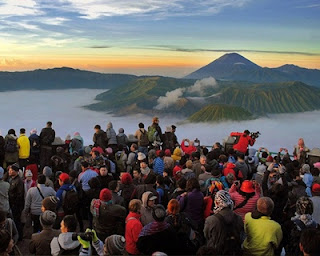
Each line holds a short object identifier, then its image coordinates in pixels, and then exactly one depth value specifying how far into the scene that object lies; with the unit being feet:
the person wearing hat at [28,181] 20.20
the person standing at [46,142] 32.42
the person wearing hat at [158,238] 12.78
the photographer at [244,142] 34.17
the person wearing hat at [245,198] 16.78
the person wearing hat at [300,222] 14.06
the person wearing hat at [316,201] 17.15
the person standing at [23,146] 30.25
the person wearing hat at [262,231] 13.69
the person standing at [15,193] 18.92
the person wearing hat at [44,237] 13.03
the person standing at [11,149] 29.68
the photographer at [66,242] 12.02
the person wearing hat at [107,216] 15.98
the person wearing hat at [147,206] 15.29
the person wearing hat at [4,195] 18.16
